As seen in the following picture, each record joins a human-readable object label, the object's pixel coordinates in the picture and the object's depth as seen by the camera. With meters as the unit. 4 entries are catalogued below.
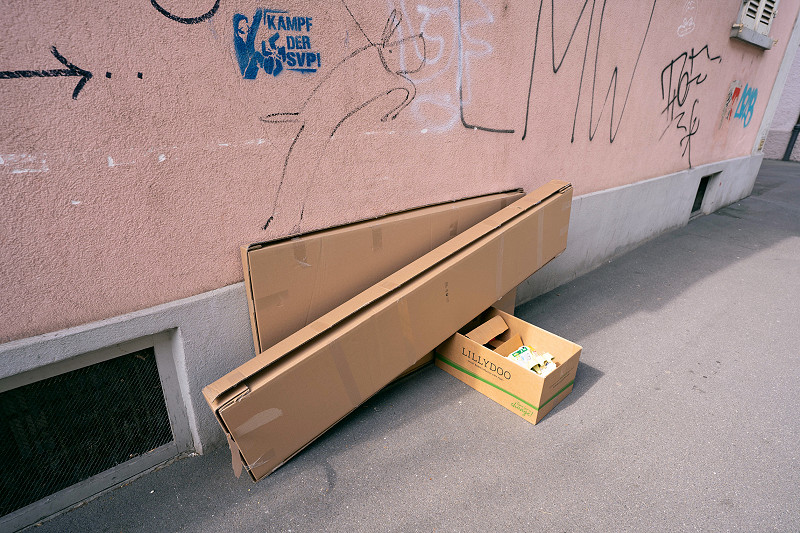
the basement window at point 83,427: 1.71
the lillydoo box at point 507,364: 2.29
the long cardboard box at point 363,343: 1.80
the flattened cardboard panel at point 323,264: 1.97
